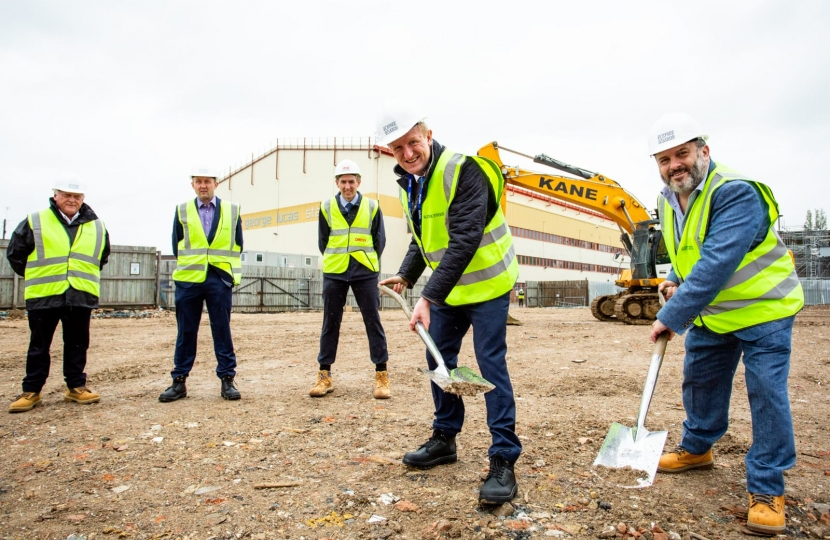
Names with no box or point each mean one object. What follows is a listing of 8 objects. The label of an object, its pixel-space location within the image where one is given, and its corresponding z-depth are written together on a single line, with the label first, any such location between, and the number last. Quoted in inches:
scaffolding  1355.8
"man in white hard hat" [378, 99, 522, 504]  101.7
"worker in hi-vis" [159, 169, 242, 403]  183.0
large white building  1177.4
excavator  525.3
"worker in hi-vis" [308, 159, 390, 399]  188.1
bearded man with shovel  92.7
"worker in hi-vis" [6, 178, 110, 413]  172.9
